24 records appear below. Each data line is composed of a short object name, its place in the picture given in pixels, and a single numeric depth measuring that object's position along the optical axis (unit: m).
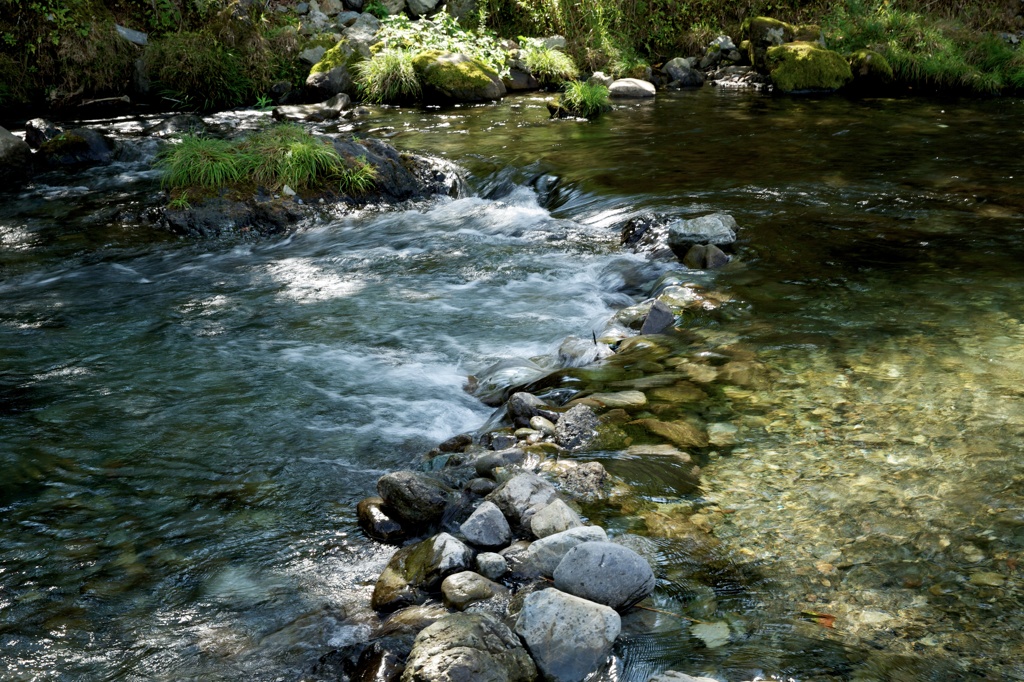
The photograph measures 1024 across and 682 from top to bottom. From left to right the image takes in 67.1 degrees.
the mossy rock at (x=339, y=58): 14.57
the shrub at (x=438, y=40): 14.61
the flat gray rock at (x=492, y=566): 2.84
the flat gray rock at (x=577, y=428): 3.73
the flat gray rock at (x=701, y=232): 6.41
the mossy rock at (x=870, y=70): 13.95
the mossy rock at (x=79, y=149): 10.15
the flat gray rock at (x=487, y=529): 2.99
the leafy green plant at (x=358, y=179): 8.59
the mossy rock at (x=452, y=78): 13.90
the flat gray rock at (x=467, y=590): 2.71
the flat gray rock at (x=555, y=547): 2.80
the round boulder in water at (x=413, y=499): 3.23
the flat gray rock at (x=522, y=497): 3.12
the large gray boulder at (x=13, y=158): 9.57
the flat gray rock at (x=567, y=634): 2.41
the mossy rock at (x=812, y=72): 14.07
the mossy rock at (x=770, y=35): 15.50
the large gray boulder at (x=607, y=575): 2.59
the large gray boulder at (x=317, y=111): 12.80
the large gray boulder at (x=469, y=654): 2.25
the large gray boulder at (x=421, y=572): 2.78
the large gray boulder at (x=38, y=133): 10.72
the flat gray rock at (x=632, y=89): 14.38
